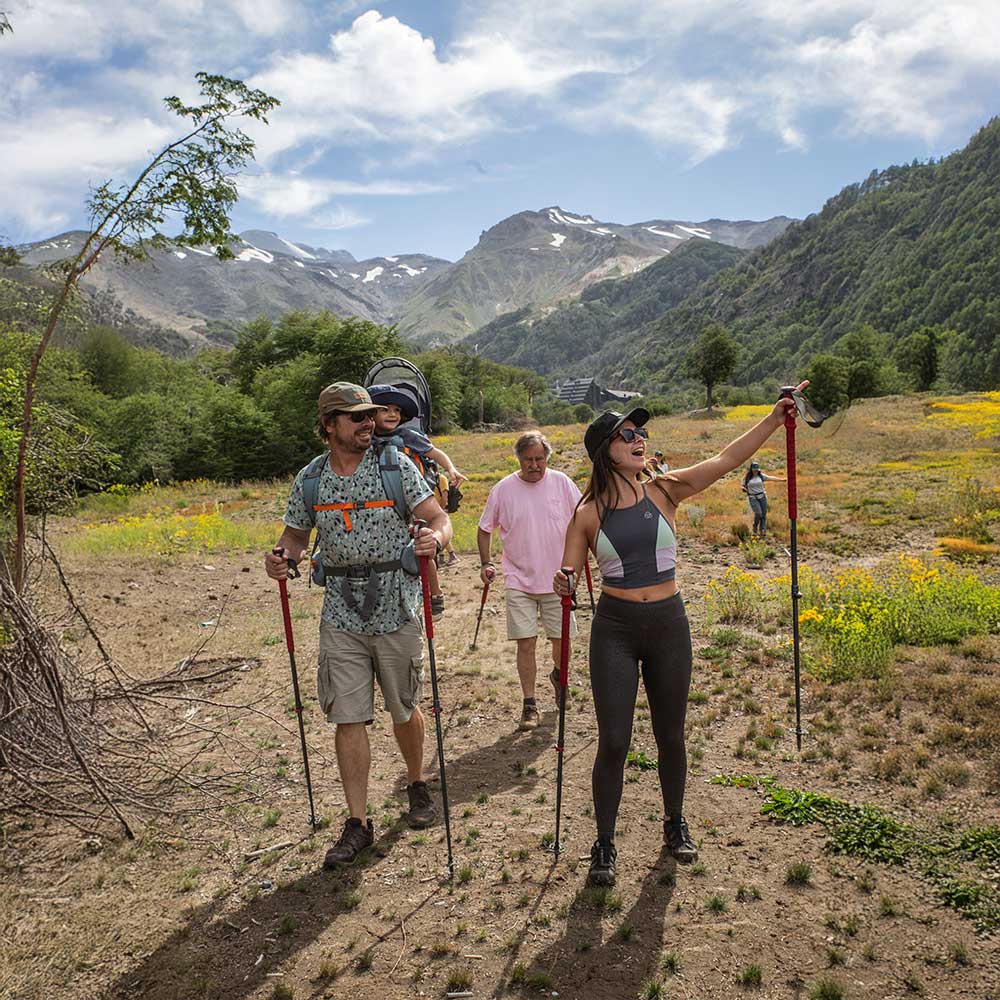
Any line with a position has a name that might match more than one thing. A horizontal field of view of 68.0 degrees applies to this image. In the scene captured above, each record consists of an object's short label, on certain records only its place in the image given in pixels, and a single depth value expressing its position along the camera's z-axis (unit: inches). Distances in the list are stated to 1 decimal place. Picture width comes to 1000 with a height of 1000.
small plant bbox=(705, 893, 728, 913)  163.2
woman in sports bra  170.4
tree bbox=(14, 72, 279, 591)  276.8
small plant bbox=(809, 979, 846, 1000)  135.3
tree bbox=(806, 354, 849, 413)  3048.7
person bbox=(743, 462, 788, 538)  649.0
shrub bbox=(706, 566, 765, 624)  404.5
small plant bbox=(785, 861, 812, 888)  170.7
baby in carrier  252.2
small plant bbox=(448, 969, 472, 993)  144.7
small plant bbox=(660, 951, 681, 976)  146.3
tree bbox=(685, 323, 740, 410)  3312.0
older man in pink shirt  266.8
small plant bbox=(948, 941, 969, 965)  143.3
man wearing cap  185.2
